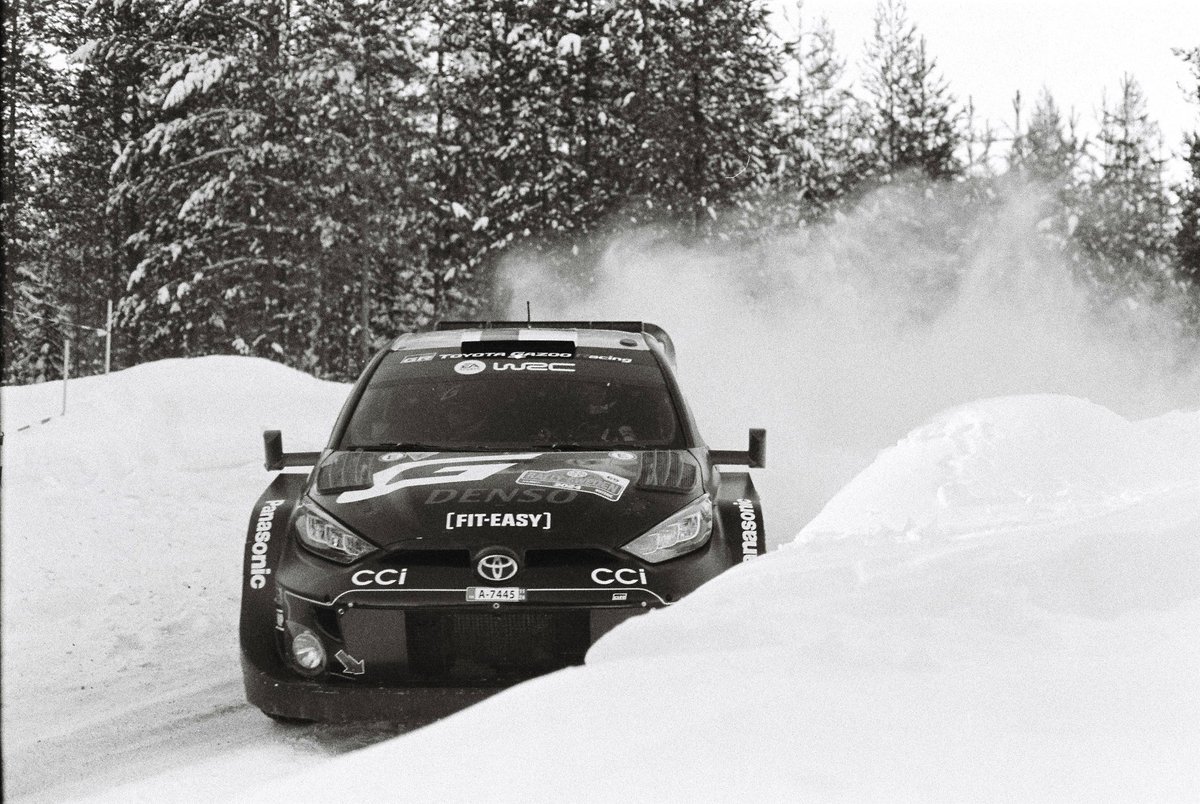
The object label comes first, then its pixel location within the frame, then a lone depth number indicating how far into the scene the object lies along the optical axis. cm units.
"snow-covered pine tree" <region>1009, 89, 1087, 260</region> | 4603
